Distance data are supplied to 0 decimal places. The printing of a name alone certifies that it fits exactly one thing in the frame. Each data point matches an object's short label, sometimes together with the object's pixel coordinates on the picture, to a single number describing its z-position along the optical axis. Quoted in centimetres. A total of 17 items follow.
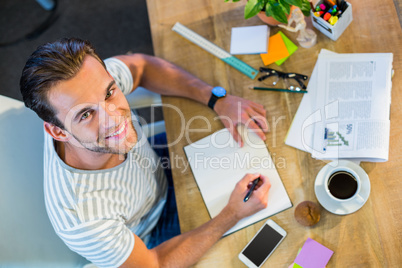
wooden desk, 98
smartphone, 102
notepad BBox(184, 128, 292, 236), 107
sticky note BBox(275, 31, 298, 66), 118
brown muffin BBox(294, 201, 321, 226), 101
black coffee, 98
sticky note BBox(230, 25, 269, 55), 121
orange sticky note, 119
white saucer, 99
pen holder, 108
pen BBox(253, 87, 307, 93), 113
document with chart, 102
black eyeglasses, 114
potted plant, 105
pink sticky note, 98
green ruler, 120
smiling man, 95
